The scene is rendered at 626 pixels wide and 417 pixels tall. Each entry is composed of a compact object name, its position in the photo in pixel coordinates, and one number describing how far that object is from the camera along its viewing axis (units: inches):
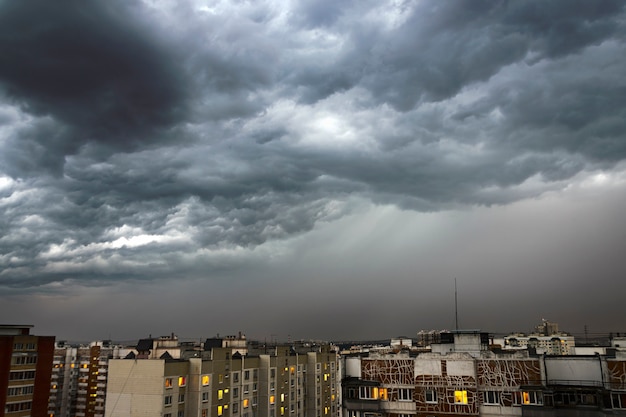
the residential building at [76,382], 6227.9
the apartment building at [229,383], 2974.9
